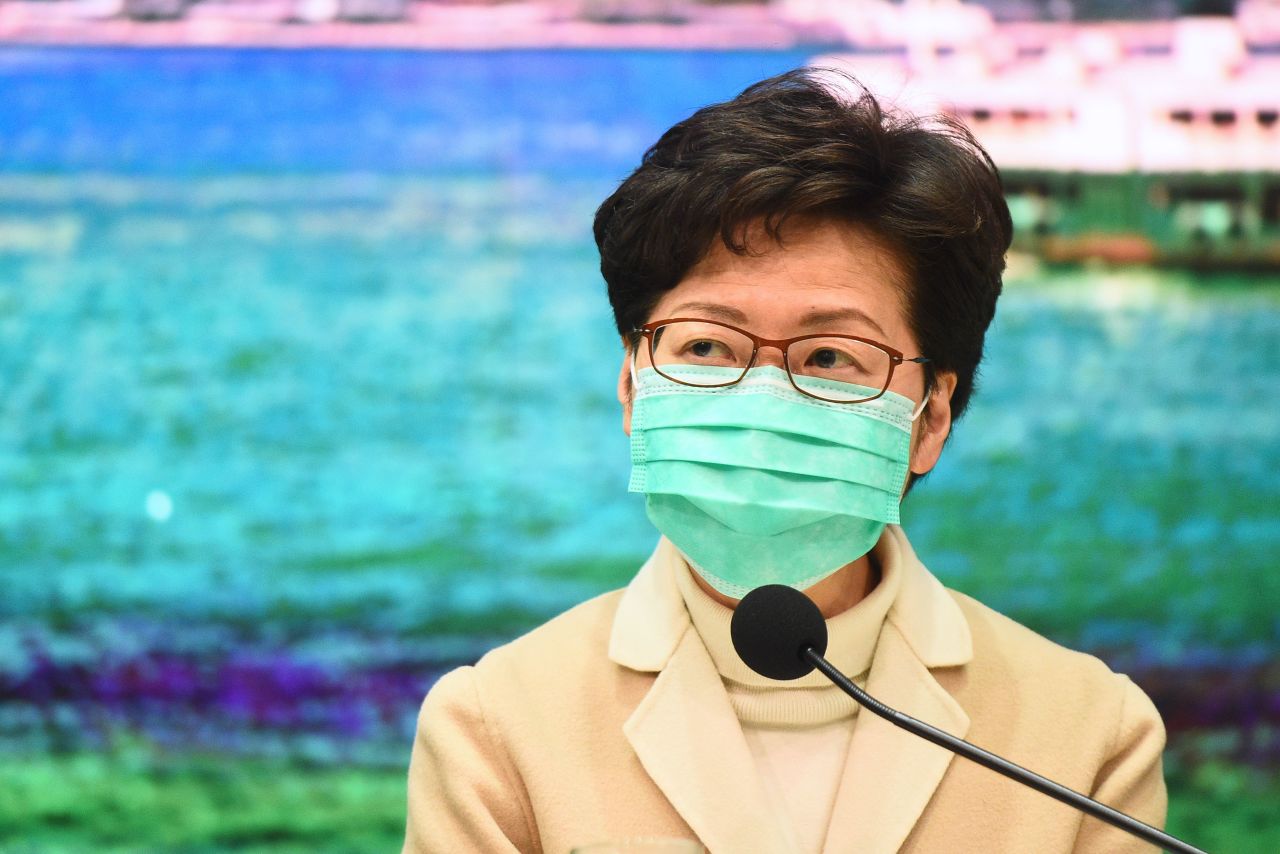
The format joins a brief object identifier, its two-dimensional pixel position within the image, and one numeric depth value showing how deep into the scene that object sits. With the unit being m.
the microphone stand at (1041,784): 4.26
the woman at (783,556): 4.43
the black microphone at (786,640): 4.30
